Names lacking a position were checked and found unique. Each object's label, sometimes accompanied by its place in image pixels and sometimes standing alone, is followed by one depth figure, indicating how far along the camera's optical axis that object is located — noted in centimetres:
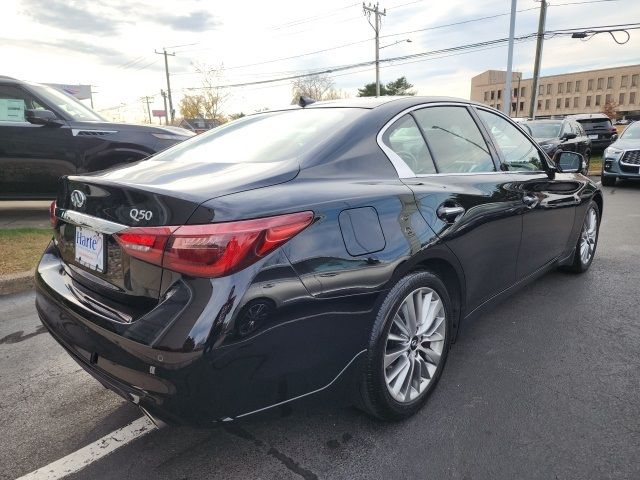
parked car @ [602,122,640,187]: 1017
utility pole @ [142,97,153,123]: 6969
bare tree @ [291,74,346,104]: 5666
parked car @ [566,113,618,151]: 1697
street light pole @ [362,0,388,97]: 3395
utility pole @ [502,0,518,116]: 1764
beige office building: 8850
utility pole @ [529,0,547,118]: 2147
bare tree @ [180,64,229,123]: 4916
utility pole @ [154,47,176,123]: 4733
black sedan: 162
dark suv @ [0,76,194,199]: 602
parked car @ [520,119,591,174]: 1069
